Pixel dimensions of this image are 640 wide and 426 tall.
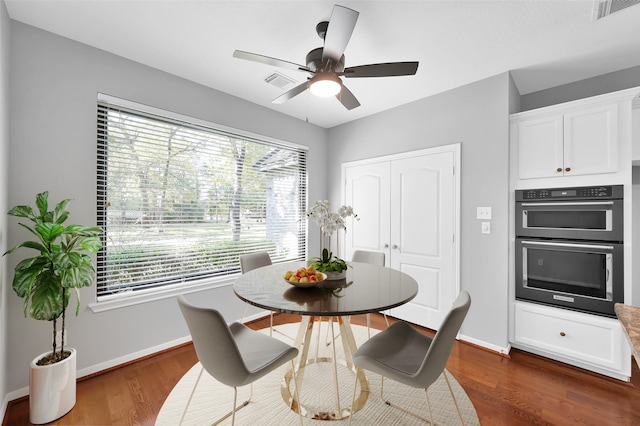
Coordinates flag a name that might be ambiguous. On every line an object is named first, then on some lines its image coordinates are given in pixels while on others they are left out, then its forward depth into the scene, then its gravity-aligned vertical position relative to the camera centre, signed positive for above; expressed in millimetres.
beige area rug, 1686 -1309
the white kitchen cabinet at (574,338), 2092 -1043
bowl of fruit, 1613 -400
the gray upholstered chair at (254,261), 2555 -476
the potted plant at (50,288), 1648 -484
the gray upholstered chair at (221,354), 1167 -657
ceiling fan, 1610 +980
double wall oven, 2119 -268
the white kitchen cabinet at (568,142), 2146 +646
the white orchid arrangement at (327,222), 1910 -57
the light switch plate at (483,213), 2643 +26
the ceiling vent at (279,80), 2588 +1355
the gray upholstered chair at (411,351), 1220 -767
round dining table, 1371 -478
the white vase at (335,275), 1886 -442
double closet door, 2926 -64
